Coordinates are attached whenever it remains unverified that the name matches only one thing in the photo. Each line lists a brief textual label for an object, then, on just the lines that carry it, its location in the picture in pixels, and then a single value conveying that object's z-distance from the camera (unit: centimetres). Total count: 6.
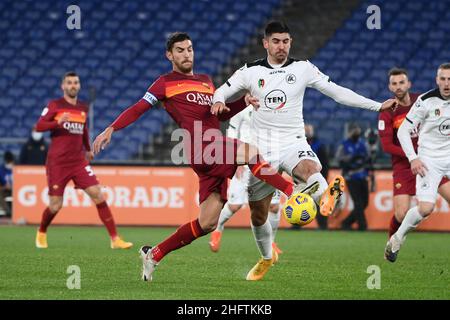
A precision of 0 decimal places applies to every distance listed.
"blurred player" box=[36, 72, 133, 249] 2666
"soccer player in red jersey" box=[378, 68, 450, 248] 2412
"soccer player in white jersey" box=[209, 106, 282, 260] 2525
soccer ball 1563
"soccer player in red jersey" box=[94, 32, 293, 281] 1709
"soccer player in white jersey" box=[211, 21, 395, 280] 1758
